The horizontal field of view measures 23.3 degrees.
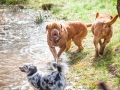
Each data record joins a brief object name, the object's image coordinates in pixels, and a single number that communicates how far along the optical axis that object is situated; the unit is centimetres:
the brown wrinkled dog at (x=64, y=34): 709
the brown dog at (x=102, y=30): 714
